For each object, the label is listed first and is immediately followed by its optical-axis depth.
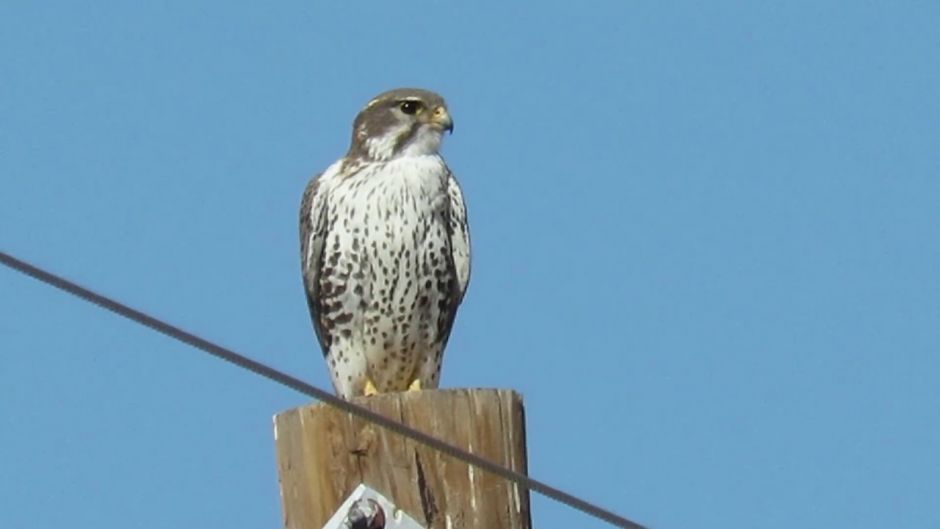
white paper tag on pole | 11.48
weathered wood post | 11.61
